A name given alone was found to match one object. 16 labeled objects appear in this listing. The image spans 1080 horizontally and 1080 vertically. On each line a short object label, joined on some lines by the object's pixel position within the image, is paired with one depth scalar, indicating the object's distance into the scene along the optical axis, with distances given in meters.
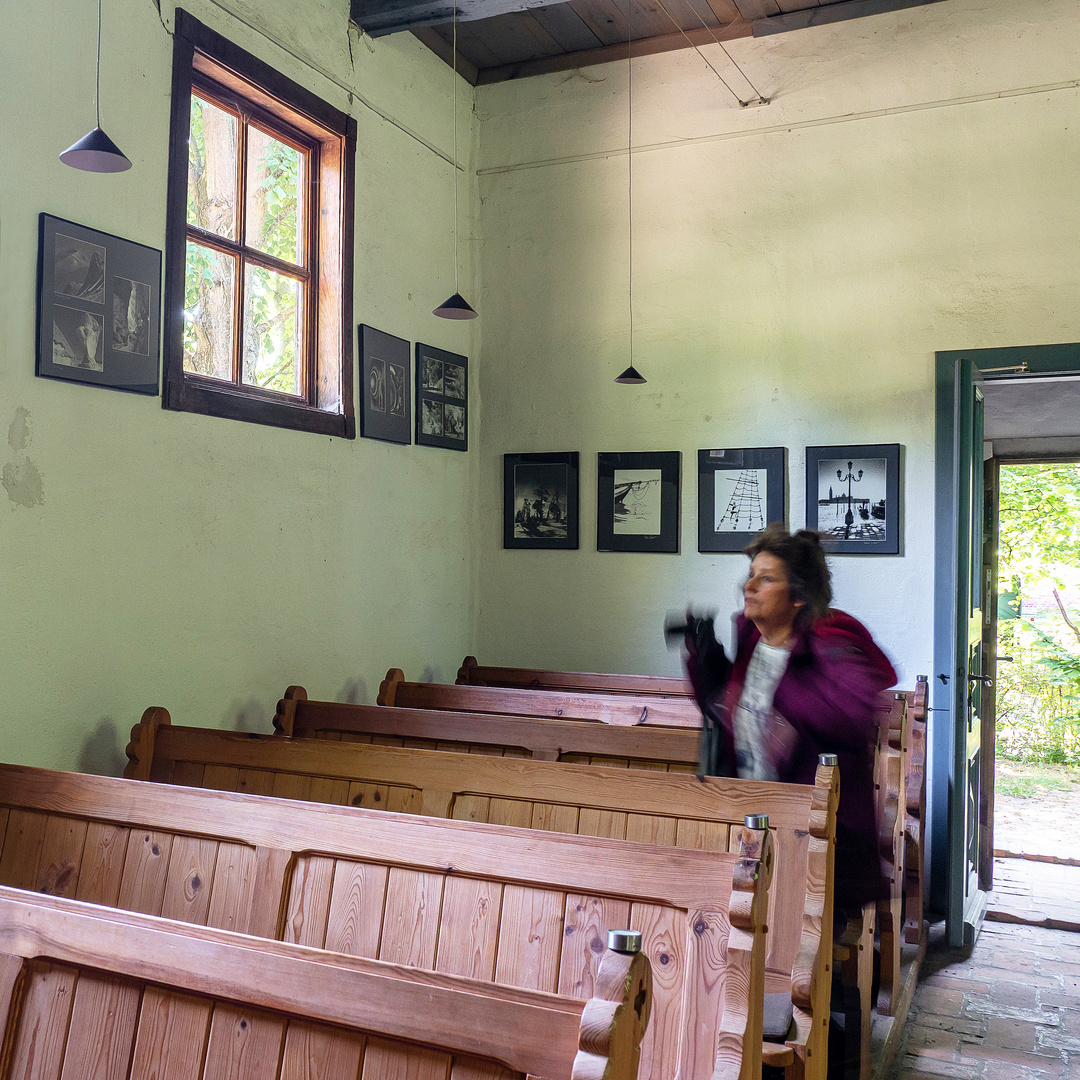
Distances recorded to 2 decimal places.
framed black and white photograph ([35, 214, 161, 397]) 2.69
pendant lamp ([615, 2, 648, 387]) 4.66
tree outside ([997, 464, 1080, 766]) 8.49
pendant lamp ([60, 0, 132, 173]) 2.29
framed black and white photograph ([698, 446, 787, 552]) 4.34
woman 2.47
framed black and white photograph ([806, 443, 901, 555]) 4.15
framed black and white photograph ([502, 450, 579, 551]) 4.73
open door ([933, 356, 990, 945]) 3.91
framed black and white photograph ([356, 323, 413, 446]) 4.03
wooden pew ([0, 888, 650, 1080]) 1.05
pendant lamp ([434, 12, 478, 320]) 3.67
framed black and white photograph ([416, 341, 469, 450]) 4.45
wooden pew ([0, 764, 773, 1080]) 1.55
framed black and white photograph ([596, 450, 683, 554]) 4.53
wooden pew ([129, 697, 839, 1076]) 1.96
